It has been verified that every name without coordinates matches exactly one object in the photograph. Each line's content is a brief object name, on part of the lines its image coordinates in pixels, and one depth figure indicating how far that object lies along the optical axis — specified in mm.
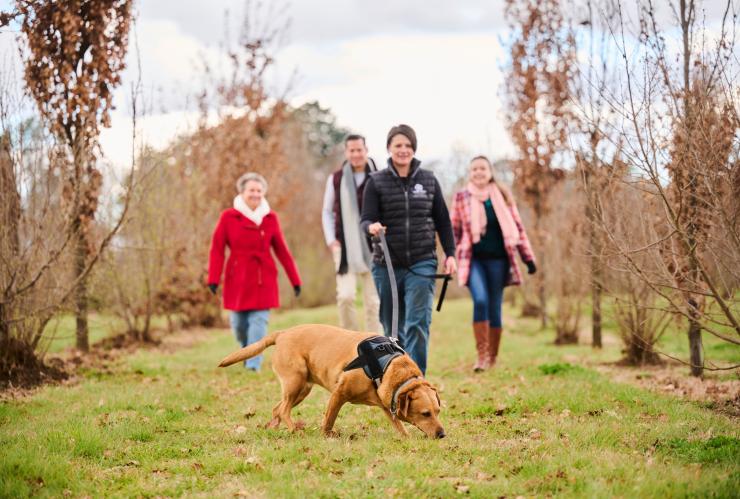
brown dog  4879
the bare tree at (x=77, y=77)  8289
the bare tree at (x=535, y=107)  12742
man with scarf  8547
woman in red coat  8656
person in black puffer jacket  6625
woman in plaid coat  8367
